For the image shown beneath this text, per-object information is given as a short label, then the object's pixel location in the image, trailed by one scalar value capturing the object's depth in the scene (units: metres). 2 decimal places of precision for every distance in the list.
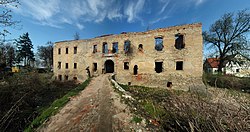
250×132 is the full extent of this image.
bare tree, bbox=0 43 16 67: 6.37
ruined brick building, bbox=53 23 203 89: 9.42
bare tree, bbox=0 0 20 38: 4.27
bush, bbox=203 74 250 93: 9.66
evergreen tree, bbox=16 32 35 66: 28.15
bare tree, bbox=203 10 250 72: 11.96
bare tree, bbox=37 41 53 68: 27.97
